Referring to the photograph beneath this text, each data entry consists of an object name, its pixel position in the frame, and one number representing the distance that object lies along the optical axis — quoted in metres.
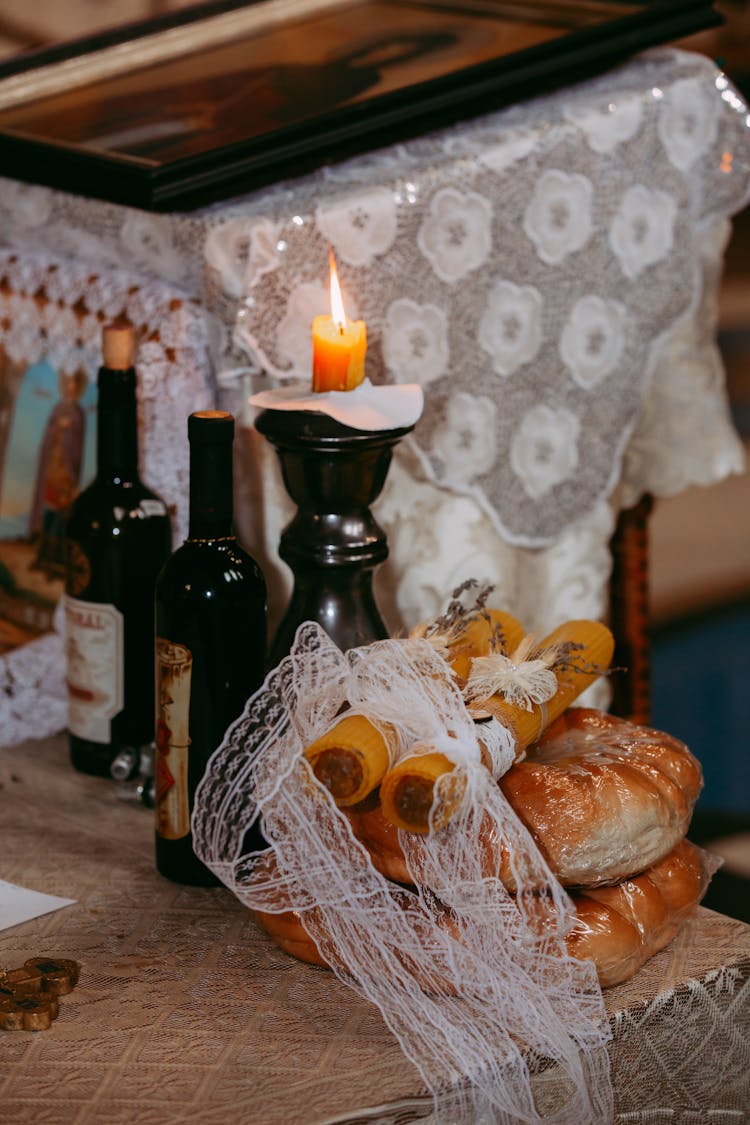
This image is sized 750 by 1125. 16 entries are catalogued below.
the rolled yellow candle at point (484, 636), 1.71
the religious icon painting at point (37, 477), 2.05
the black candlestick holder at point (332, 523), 1.74
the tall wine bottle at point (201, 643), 1.73
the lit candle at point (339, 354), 1.75
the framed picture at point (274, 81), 1.93
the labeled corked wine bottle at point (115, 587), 1.90
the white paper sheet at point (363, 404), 1.73
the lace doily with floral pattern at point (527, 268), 1.95
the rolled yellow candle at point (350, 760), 1.57
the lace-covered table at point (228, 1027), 1.53
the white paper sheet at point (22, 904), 1.71
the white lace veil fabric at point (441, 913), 1.55
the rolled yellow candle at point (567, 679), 1.63
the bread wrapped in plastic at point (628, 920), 1.60
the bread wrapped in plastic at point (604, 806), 1.59
